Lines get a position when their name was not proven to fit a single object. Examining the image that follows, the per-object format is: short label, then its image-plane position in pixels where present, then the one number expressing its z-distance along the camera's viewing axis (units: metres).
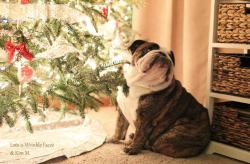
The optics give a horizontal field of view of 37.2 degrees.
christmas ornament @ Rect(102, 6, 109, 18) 2.45
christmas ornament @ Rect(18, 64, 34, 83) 1.62
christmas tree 1.61
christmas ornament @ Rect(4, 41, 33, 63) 1.57
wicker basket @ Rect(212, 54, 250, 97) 1.97
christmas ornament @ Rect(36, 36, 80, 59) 1.63
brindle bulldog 2.00
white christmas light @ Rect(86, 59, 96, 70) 1.91
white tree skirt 1.96
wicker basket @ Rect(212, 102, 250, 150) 2.00
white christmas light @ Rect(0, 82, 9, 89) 1.64
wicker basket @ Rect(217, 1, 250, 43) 1.94
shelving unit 2.00
